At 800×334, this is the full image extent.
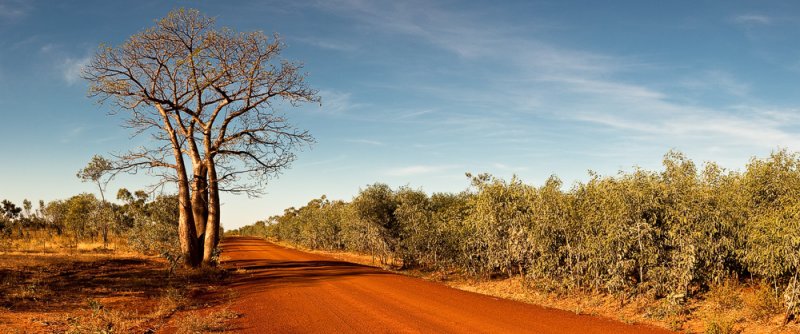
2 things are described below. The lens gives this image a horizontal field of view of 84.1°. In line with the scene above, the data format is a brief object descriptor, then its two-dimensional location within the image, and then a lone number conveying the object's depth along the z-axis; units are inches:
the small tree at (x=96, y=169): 776.5
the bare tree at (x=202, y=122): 824.9
